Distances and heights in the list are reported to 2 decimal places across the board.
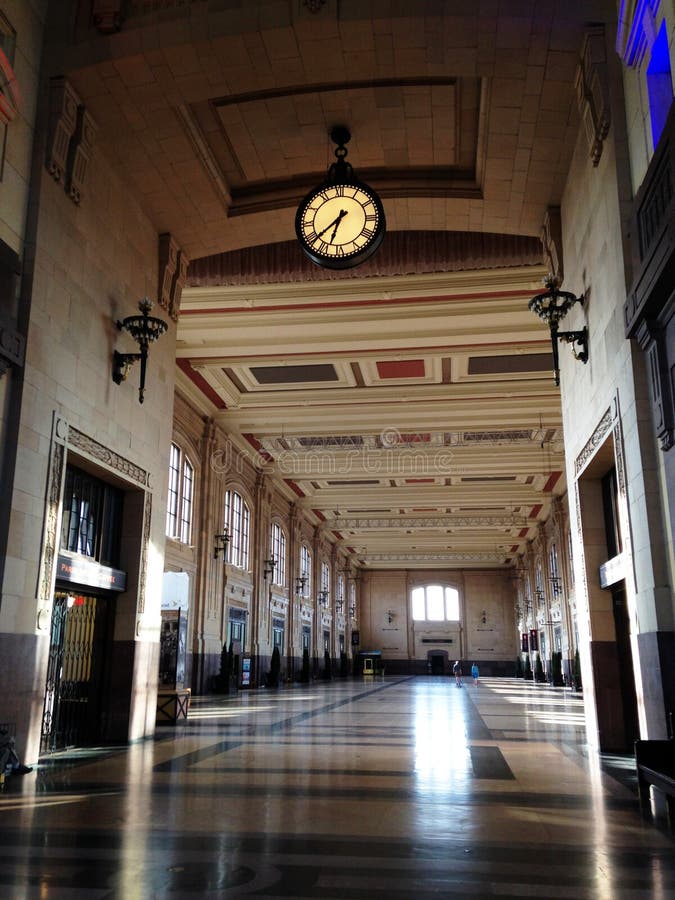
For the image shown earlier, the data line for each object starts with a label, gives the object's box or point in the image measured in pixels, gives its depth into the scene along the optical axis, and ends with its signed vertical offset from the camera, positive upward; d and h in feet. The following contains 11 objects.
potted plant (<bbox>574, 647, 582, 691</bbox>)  72.59 -3.03
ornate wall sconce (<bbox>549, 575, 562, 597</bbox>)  87.71 +6.86
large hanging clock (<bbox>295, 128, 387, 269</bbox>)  25.00 +14.10
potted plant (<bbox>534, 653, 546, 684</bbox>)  105.21 -4.16
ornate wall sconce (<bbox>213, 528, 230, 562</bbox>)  62.69 +8.45
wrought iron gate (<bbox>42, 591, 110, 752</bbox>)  24.41 -0.92
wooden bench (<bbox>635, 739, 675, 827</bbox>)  15.97 -2.62
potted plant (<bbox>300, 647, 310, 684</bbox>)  90.24 -3.62
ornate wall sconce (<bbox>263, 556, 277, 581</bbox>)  79.09 +8.08
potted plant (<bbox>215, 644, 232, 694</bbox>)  60.59 -2.55
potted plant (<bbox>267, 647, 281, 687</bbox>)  77.97 -2.92
